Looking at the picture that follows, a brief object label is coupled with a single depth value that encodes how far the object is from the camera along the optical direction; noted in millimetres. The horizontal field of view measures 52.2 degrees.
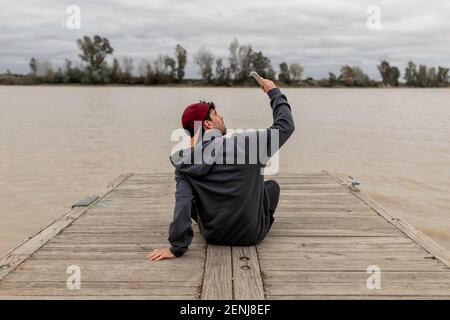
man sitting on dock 3824
